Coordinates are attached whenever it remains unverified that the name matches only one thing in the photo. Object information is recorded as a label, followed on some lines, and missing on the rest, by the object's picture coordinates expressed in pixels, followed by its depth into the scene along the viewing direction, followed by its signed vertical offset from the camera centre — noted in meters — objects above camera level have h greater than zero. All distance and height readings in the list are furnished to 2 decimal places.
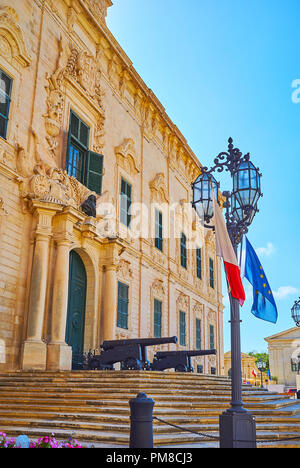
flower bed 4.17 -0.66
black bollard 5.25 -0.59
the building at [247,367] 56.34 +0.33
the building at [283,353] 55.72 +1.98
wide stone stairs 7.02 -0.68
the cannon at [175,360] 14.59 +0.26
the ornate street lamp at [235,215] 6.15 +2.44
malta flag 7.16 +1.63
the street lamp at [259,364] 32.94 +0.36
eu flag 7.82 +1.28
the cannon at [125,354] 12.40 +0.36
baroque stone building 12.23 +5.43
